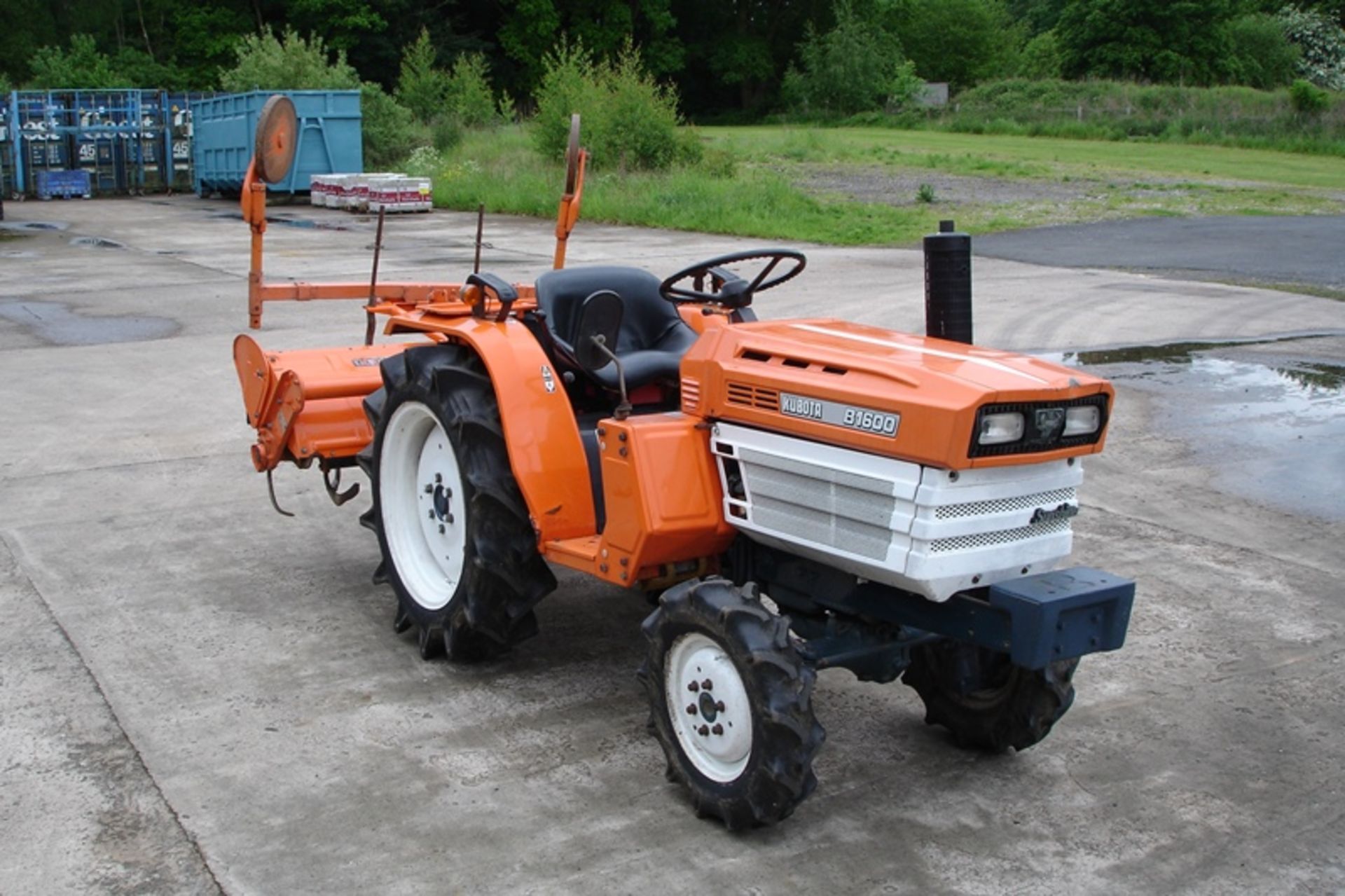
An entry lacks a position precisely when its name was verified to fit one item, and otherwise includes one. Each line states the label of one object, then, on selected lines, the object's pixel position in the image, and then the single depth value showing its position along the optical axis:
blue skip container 27.47
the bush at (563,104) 26.48
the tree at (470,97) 35.28
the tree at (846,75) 62.31
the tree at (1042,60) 68.62
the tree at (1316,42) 64.81
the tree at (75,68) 40.47
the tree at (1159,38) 64.88
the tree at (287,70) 31.88
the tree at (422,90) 36.50
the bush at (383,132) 31.77
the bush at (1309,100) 42.72
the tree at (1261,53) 65.38
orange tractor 3.79
